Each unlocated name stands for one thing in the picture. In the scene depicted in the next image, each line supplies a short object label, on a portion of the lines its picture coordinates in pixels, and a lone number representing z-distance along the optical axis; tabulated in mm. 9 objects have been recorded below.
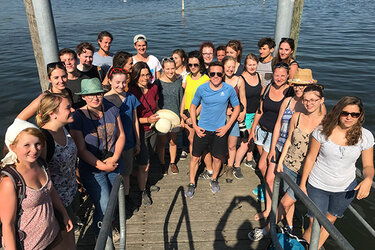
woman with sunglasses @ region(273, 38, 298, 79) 4991
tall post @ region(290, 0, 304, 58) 6732
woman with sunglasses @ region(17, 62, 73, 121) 3469
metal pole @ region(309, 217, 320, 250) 2509
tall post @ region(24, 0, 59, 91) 4305
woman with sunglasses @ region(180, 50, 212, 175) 4770
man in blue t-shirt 4336
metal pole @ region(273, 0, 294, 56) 5270
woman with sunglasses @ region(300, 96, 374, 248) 3072
